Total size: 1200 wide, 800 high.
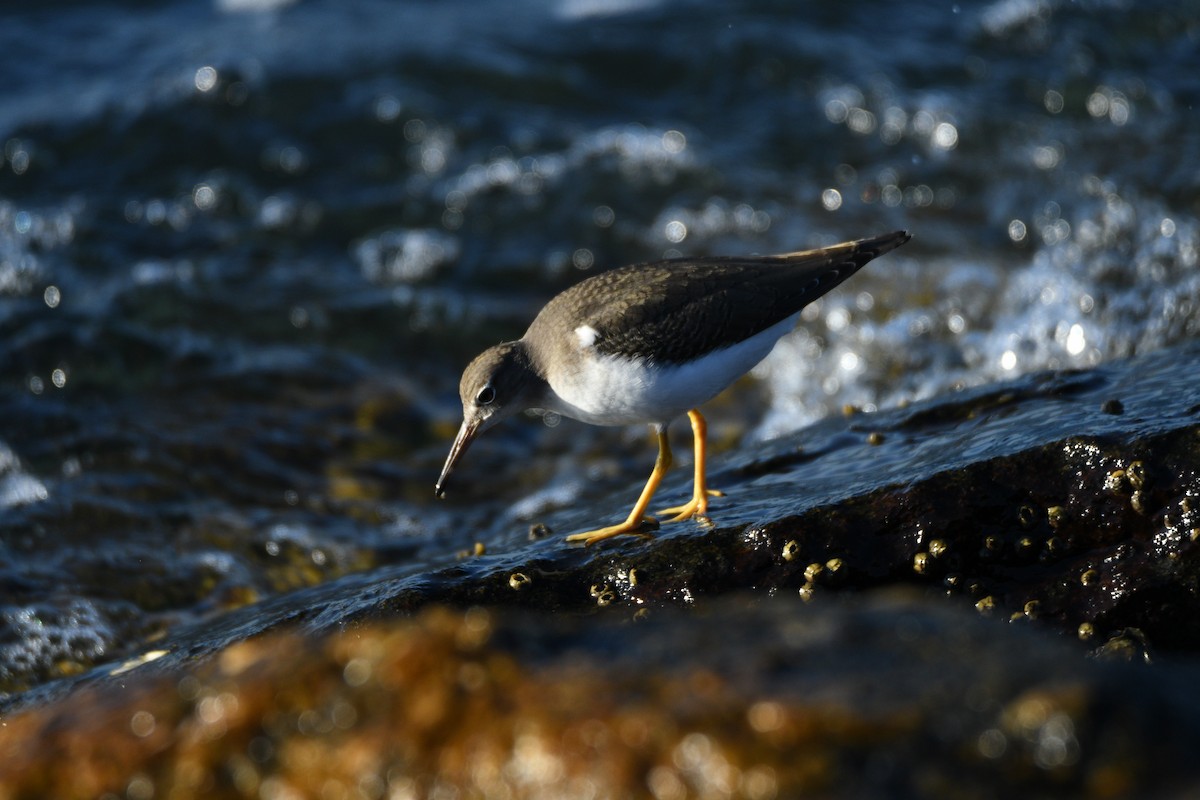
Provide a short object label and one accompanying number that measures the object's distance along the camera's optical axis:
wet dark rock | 4.95
